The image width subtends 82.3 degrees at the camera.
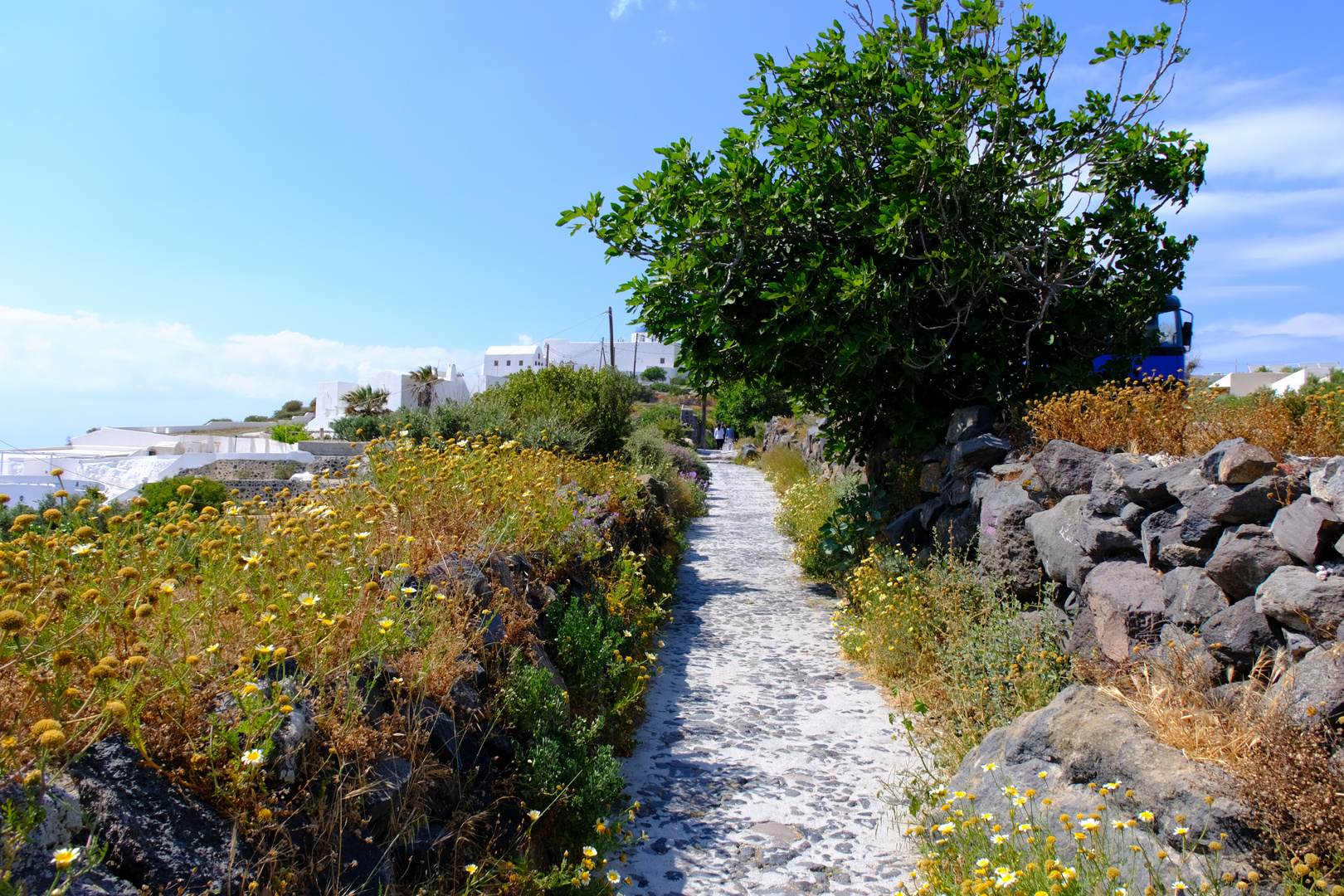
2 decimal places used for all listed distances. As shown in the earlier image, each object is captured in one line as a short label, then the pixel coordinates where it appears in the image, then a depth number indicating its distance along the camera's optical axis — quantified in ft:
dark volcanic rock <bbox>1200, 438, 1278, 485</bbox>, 11.81
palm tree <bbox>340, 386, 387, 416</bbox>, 104.73
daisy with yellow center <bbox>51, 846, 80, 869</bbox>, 5.22
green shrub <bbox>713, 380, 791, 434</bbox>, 113.39
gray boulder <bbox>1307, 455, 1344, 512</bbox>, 10.45
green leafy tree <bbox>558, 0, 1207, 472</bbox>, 22.49
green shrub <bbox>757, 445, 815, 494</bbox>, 64.18
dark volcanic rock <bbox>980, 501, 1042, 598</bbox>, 17.52
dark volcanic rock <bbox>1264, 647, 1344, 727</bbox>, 8.95
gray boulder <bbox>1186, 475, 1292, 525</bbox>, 11.46
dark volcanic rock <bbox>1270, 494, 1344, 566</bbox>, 10.23
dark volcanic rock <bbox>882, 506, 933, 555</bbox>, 25.21
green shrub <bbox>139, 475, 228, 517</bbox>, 35.16
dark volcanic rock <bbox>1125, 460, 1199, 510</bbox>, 13.58
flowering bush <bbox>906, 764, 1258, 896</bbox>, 8.32
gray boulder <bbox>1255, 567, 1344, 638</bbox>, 9.59
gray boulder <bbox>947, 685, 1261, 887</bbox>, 8.79
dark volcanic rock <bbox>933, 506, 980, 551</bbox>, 21.58
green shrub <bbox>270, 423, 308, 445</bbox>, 88.51
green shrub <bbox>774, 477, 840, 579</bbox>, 32.65
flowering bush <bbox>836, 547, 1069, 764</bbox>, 14.56
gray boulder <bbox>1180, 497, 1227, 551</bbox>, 12.18
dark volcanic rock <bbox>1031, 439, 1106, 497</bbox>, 16.94
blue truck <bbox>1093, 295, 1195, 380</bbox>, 42.27
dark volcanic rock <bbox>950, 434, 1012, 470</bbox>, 21.97
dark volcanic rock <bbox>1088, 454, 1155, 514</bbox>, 14.84
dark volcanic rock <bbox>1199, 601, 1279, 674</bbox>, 10.58
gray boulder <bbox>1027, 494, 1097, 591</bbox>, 15.14
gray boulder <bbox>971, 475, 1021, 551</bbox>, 18.97
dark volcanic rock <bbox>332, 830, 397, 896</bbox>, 7.57
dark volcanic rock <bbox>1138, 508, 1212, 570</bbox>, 12.50
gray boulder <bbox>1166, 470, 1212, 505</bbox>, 12.75
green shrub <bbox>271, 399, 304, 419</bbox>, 179.73
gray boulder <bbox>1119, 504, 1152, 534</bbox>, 14.32
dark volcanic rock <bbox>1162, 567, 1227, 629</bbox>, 11.60
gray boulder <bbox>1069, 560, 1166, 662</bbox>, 12.66
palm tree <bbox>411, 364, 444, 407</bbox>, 115.85
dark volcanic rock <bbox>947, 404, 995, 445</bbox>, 23.38
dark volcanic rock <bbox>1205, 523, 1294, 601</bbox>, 10.88
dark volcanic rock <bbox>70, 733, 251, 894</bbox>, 6.32
